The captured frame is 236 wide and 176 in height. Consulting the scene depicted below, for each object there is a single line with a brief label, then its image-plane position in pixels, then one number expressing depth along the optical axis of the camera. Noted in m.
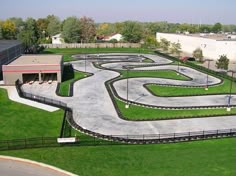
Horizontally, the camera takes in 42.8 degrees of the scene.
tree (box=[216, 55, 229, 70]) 69.56
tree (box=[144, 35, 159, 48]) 125.88
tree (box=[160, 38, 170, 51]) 117.54
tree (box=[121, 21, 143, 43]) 134.38
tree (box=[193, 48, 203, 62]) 87.69
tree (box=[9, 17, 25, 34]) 182.40
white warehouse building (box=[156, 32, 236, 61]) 87.31
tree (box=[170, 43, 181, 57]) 104.19
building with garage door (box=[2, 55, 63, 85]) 55.03
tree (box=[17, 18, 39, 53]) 102.78
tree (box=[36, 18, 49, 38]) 151.62
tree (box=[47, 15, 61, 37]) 151.50
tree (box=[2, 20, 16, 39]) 129.50
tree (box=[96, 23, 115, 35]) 179.00
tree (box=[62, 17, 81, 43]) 131.12
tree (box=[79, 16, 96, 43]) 135.50
